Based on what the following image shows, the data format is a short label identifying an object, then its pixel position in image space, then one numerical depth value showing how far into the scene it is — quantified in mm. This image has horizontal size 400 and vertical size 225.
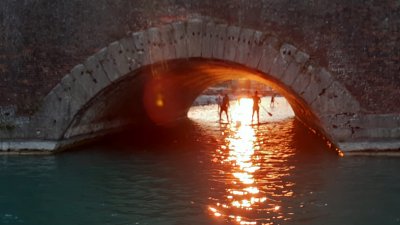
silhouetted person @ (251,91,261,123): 19162
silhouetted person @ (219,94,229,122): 20039
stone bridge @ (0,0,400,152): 9555
